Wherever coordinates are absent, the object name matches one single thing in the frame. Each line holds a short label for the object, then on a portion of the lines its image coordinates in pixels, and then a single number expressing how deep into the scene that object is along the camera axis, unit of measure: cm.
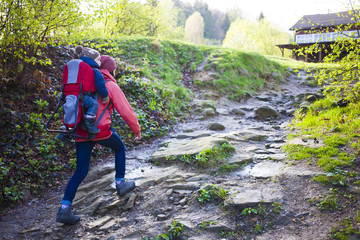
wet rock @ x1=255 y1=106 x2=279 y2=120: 948
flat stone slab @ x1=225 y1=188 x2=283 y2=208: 361
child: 343
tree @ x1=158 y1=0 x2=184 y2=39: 2811
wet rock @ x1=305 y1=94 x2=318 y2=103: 982
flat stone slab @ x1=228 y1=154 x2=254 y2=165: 507
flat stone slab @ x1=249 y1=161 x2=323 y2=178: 427
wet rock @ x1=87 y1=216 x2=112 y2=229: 372
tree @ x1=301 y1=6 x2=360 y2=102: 569
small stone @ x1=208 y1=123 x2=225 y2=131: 819
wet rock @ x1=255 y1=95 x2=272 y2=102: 1224
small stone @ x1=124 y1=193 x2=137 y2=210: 404
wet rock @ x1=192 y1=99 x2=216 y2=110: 1045
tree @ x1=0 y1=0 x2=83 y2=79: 542
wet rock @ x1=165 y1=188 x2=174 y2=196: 420
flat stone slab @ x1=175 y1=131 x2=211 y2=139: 729
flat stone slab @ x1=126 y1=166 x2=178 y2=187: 468
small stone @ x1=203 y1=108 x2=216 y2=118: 984
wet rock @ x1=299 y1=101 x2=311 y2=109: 870
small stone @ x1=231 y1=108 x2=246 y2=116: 1027
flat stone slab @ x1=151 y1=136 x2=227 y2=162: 558
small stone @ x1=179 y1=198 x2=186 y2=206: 394
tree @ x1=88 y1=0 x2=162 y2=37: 1770
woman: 364
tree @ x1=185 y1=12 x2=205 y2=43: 6640
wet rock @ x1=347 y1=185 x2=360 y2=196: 355
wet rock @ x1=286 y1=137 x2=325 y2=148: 529
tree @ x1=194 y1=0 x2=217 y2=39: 7688
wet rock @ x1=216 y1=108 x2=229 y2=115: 1031
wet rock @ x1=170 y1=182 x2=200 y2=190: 427
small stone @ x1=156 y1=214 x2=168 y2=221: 366
